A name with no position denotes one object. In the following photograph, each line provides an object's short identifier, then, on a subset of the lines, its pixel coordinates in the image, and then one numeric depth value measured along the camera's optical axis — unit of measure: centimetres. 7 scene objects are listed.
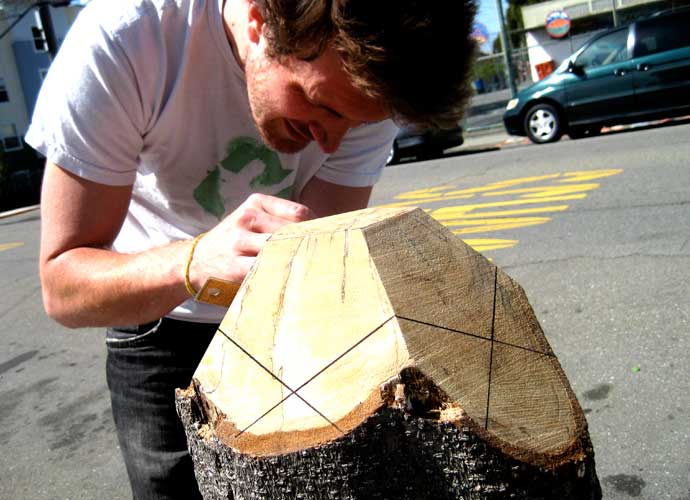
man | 127
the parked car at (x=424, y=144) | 1223
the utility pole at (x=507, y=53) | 1384
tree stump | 94
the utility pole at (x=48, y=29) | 1572
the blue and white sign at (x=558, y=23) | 1614
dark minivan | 983
